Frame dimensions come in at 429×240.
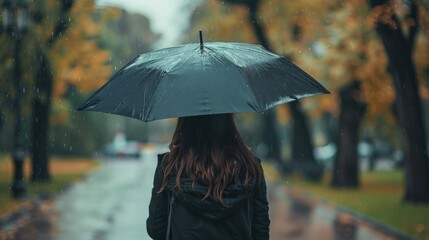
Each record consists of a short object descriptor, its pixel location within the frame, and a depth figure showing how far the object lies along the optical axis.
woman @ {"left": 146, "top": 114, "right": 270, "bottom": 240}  3.91
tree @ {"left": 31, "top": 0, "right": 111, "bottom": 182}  25.33
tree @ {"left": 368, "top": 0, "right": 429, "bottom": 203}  17.73
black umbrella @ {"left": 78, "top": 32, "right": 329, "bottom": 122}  4.39
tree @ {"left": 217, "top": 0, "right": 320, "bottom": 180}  28.00
